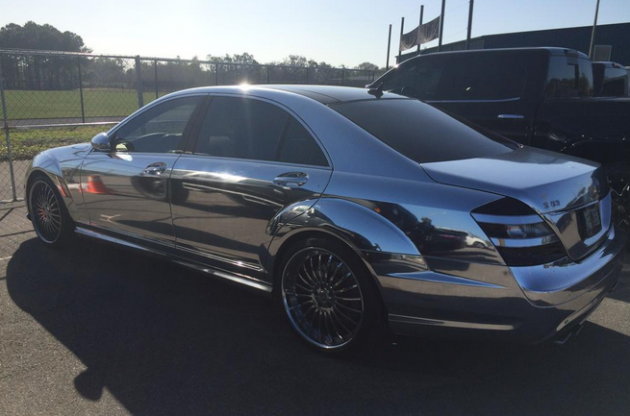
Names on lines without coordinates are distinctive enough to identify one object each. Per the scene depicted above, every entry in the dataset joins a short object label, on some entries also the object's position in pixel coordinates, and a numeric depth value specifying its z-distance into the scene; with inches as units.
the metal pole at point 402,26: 1282.5
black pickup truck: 192.4
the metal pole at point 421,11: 1139.8
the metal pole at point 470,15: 815.7
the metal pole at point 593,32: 1255.0
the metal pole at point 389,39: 1509.6
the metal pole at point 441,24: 916.9
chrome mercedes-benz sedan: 102.3
